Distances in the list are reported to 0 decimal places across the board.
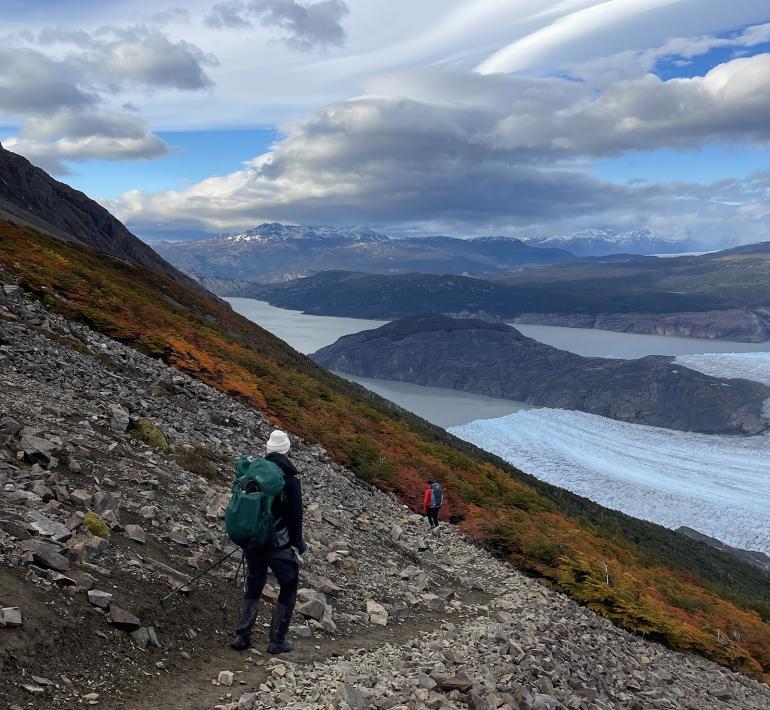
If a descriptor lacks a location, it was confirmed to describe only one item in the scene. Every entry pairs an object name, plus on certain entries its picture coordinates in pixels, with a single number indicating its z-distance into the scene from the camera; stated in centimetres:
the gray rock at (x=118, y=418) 1391
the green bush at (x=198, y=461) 1379
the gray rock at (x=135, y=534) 902
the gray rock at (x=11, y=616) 594
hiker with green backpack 717
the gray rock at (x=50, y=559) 712
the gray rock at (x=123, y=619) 686
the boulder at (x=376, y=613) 1040
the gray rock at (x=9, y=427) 1048
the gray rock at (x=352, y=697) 680
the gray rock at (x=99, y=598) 695
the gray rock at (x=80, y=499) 920
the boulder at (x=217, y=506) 1150
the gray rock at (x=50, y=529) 775
